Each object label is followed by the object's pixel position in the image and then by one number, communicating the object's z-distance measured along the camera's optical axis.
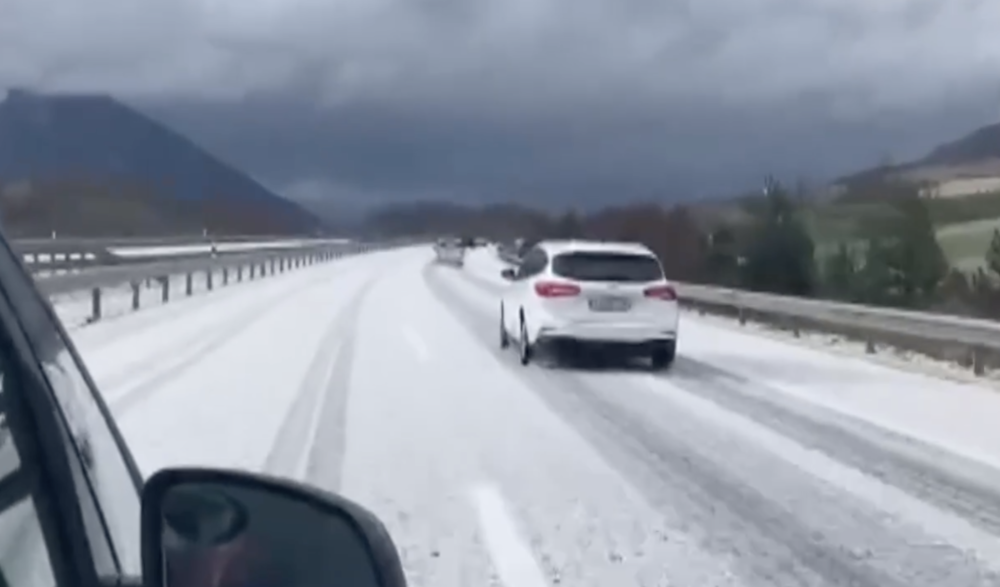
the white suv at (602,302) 19.45
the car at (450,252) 83.00
